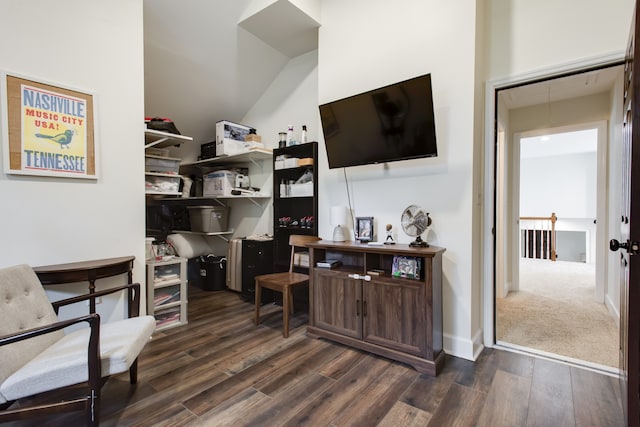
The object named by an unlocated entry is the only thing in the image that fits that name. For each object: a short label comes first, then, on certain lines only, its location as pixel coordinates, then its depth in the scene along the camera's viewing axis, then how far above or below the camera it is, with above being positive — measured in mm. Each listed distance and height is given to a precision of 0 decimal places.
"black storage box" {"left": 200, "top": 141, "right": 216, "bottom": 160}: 4094 +857
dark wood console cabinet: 2020 -718
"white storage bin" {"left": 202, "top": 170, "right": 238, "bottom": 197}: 3869 +378
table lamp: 2650 -94
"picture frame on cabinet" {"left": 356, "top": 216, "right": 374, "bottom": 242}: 2623 -165
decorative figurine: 2426 -232
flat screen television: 2127 +671
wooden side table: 1868 -394
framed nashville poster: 1857 +559
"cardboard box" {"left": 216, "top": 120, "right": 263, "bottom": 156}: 3785 +912
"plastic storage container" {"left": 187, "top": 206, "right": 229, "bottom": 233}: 4039 -98
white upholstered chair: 1263 -686
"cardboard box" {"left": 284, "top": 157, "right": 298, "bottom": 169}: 3253 +535
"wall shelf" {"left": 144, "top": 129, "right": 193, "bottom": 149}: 2658 +704
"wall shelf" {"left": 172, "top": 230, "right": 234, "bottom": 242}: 4100 -308
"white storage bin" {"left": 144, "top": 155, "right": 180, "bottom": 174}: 2869 +470
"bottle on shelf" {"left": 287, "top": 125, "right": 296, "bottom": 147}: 3406 +852
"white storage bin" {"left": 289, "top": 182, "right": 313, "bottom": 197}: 3189 +229
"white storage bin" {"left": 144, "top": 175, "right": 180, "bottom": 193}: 2852 +274
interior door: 1223 -248
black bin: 4059 -859
